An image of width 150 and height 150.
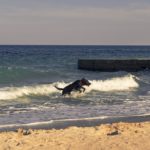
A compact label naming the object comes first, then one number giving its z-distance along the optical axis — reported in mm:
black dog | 20516
